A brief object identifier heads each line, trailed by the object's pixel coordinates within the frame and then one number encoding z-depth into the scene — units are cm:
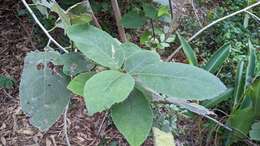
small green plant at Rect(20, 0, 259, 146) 58
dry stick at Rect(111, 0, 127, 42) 140
